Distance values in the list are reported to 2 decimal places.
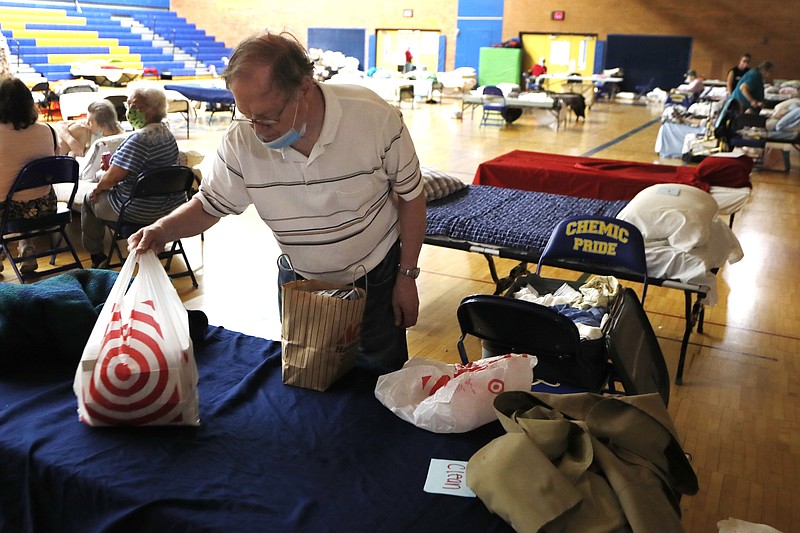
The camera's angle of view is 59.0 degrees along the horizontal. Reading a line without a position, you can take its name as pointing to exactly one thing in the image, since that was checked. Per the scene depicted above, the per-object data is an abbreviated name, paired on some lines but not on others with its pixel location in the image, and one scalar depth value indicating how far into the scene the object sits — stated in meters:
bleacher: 17.45
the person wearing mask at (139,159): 4.15
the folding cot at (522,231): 3.24
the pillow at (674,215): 3.38
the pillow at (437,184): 4.32
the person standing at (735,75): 10.55
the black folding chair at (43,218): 3.96
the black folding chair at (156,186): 4.03
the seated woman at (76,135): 5.67
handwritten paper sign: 1.33
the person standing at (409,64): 20.84
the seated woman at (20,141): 3.94
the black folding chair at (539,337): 2.31
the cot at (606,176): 5.18
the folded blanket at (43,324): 1.72
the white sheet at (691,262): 3.19
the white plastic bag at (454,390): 1.51
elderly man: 1.66
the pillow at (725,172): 5.19
